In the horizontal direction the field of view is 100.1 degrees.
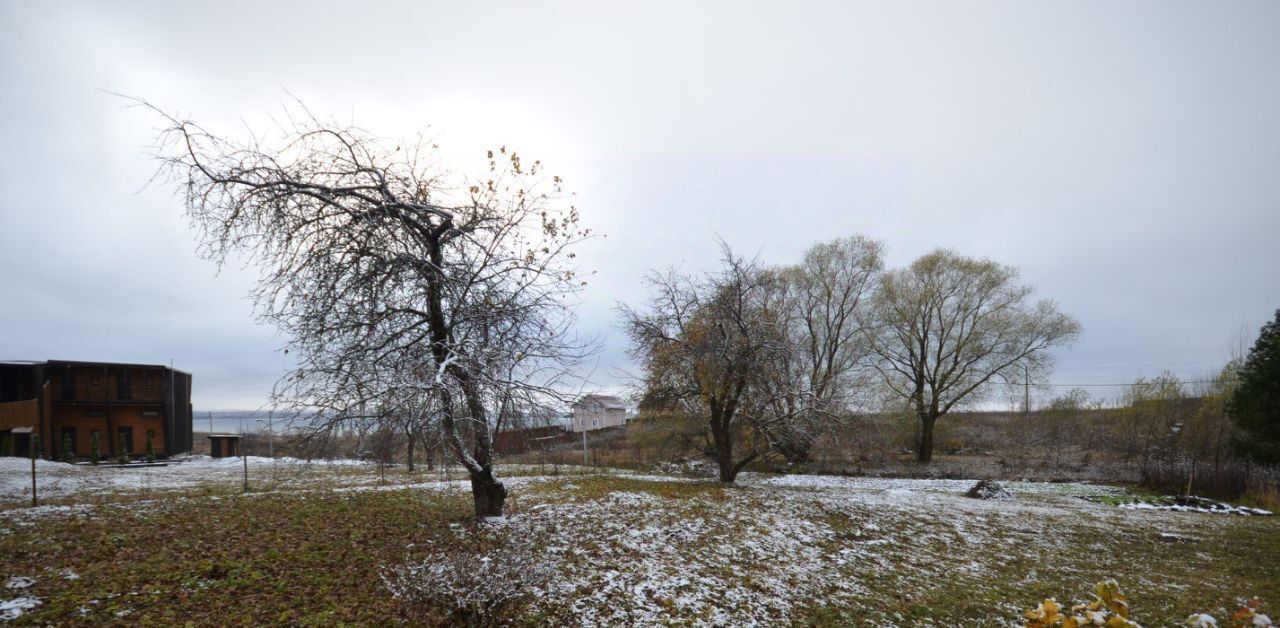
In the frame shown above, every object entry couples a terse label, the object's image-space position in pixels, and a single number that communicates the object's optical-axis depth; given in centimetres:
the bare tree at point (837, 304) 2611
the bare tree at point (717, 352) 1398
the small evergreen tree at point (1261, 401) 1433
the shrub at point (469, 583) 531
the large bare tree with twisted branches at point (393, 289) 635
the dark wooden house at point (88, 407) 1839
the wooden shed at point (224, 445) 2417
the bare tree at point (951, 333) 2497
